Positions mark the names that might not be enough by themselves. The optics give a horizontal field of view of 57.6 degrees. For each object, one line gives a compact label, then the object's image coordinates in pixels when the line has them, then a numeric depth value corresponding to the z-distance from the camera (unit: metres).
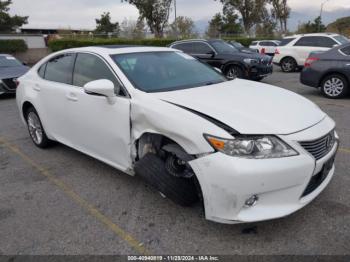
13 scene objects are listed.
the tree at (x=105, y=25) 54.28
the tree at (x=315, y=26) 40.22
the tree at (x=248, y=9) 41.81
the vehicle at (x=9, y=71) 9.82
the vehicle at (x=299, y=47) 12.85
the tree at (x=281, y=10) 42.34
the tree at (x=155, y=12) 37.22
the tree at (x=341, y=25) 55.38
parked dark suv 10.05
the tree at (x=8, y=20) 40.32
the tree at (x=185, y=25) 43.84
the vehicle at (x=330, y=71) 7.62
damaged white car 2.39
